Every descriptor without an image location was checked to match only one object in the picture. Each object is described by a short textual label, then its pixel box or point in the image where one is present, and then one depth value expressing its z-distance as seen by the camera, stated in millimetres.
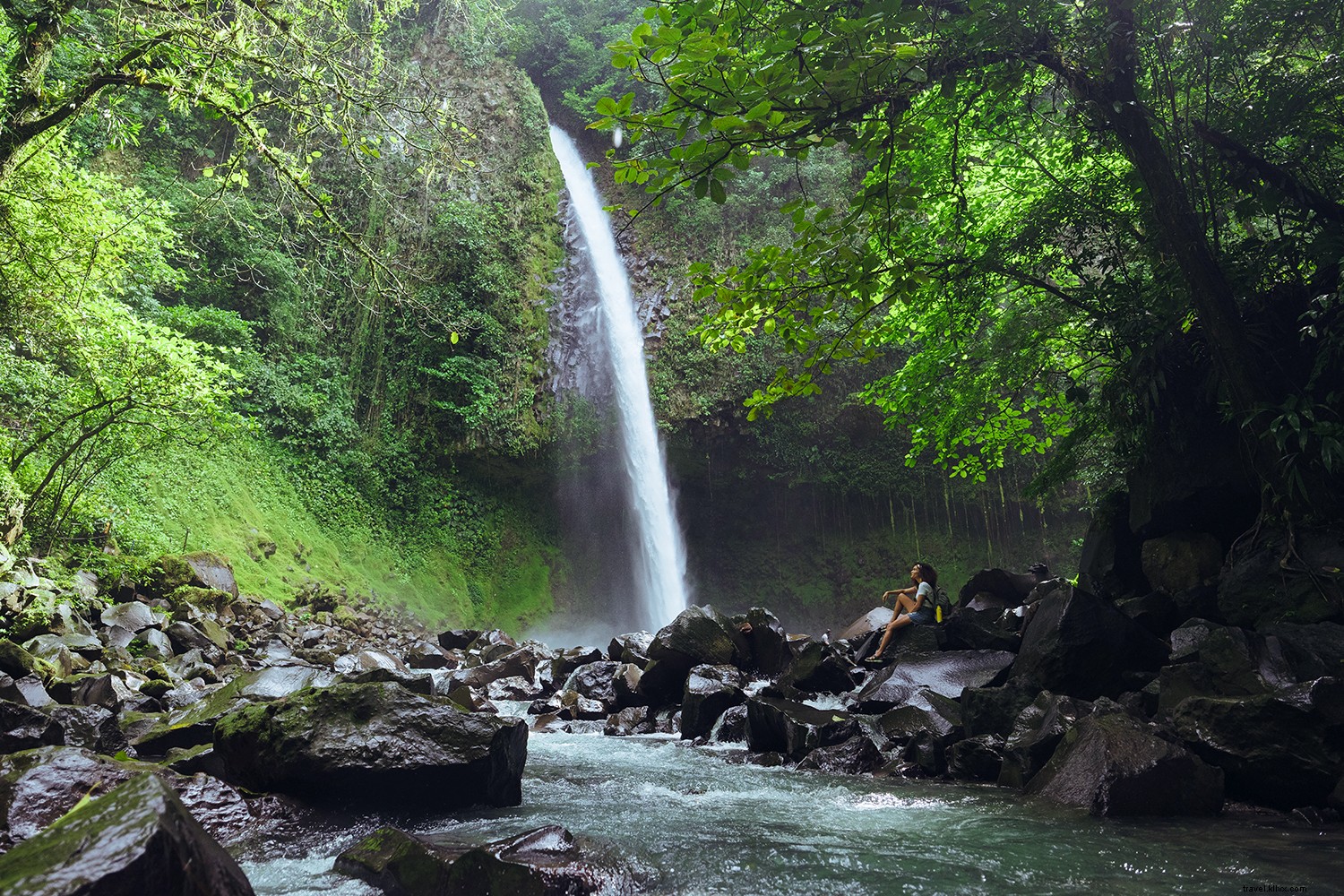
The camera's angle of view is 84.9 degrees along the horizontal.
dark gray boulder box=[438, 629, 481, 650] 14578
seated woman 9234
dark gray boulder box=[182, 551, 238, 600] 11188
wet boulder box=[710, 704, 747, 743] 7082
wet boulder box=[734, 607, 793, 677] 10133
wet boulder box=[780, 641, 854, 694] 8297
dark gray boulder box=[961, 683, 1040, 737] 5355
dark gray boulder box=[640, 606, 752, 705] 8805
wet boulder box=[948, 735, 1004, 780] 5020
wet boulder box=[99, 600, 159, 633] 8336
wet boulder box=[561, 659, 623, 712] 9461
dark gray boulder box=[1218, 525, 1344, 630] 5012
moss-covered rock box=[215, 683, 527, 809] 3920
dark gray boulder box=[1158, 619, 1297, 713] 4457
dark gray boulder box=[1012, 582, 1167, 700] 5488
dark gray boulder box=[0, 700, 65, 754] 3959
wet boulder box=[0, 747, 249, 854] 2926
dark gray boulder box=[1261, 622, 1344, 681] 4402
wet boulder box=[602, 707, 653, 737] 7797
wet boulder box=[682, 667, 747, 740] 7355
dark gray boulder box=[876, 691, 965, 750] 5625
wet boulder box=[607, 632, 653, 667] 10211
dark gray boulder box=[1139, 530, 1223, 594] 6480
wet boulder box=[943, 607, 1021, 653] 7672
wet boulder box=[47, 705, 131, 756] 4297
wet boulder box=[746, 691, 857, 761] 6141
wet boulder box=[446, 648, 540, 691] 10602
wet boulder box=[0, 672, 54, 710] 4848
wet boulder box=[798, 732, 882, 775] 5645
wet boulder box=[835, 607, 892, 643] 11133
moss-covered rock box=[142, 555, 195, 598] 10250
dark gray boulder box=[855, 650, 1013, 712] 6867
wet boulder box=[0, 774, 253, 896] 1780
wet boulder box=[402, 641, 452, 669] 12055
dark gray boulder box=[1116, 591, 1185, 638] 6262
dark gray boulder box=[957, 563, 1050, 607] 10454
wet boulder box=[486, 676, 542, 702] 9844
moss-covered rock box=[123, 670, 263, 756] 4746
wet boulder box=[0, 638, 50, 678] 5492
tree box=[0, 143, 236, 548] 7707
